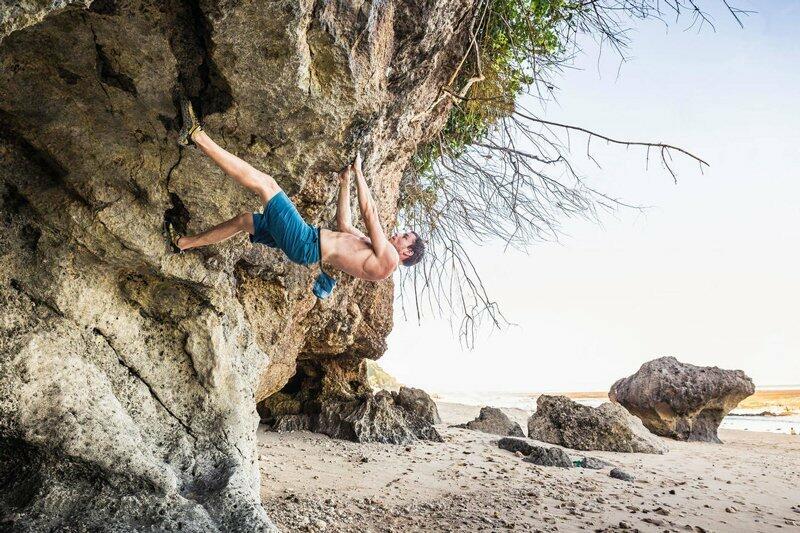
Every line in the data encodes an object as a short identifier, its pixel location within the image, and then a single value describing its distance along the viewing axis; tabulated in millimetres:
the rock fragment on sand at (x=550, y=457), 7223
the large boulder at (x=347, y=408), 8016
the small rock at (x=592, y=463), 7289
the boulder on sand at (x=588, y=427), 9109
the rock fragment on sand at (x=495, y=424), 9828
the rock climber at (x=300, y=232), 3504
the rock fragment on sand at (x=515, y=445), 7938
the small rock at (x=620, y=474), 6695
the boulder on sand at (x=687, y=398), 12016
